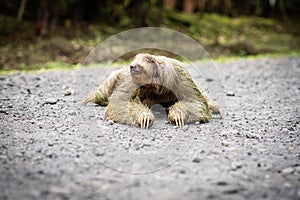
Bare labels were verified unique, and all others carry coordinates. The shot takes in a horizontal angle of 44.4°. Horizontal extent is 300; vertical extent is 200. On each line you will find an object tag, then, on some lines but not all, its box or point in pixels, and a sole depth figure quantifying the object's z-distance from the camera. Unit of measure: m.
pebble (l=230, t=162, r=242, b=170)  3.20
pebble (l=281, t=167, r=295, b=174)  3.12
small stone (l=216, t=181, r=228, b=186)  2.88
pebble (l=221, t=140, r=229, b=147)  3.79
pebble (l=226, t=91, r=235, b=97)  6.31
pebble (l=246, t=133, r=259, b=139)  4.06
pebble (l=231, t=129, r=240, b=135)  4.18
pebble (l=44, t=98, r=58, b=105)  5.29
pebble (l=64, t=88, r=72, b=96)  5.94
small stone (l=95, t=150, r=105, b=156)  3.43
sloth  4.13
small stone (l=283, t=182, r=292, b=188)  2.87
